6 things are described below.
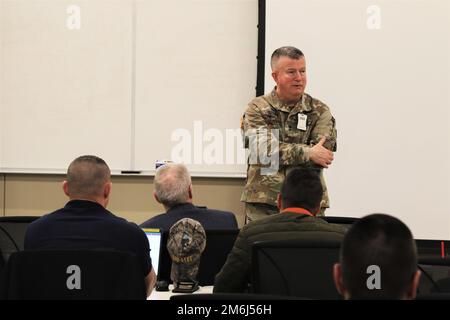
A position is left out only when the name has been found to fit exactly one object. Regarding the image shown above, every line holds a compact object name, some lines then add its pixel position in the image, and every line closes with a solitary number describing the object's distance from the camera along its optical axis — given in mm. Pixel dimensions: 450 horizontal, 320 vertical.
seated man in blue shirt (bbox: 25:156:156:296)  4606
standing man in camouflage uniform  7195
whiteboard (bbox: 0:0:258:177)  10486
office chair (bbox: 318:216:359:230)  6097
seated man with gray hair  6350
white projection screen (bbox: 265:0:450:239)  10057
